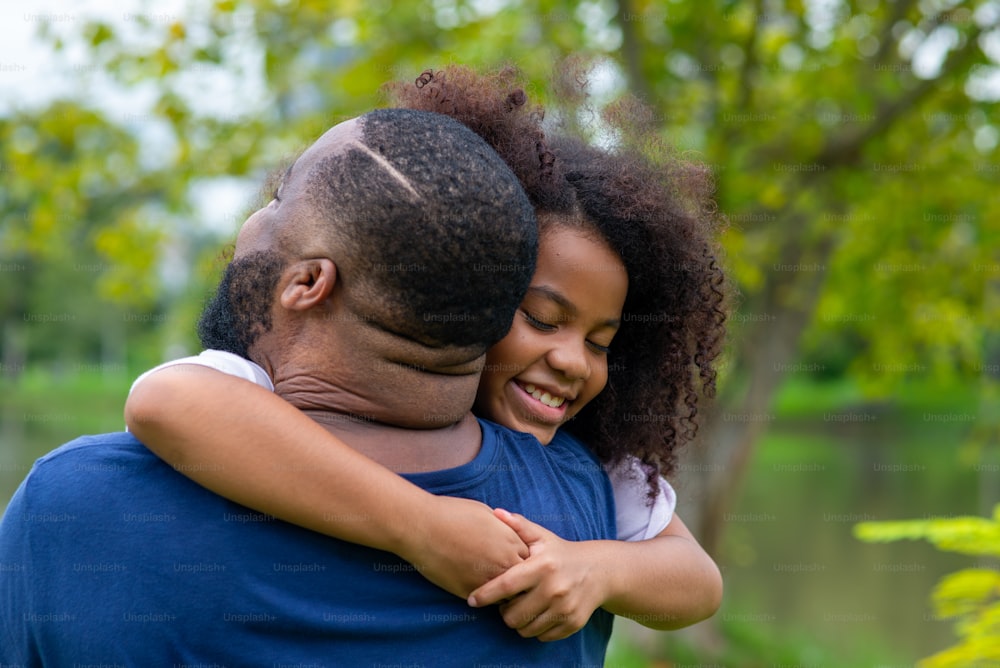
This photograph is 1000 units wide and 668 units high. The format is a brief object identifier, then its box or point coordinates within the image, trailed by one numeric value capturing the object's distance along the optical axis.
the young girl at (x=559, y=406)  1.54
